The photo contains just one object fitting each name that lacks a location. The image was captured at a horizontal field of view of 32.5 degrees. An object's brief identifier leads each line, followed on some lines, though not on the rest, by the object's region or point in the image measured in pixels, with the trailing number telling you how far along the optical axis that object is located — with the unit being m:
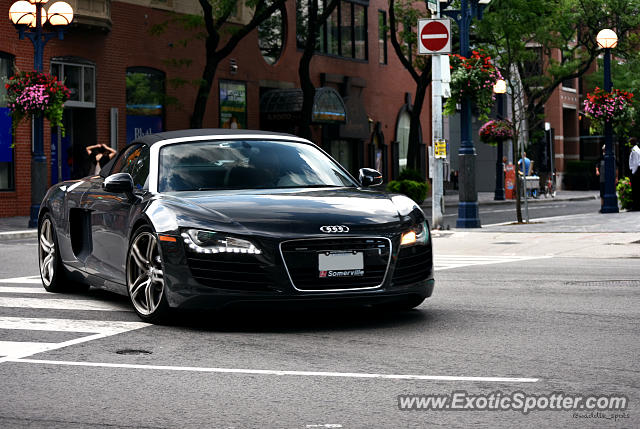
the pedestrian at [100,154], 23.67
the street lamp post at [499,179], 45.78
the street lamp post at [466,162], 23.34
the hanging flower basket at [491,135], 38.14
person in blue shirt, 46.04
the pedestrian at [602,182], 29.76
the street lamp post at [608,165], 28.64
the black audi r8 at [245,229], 7.84
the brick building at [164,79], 30.12
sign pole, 22.16
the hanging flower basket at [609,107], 29.06
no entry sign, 22.12
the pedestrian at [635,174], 27.83
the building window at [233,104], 37.38
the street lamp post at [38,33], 24.89
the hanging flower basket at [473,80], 23.62
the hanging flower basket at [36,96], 25.20
